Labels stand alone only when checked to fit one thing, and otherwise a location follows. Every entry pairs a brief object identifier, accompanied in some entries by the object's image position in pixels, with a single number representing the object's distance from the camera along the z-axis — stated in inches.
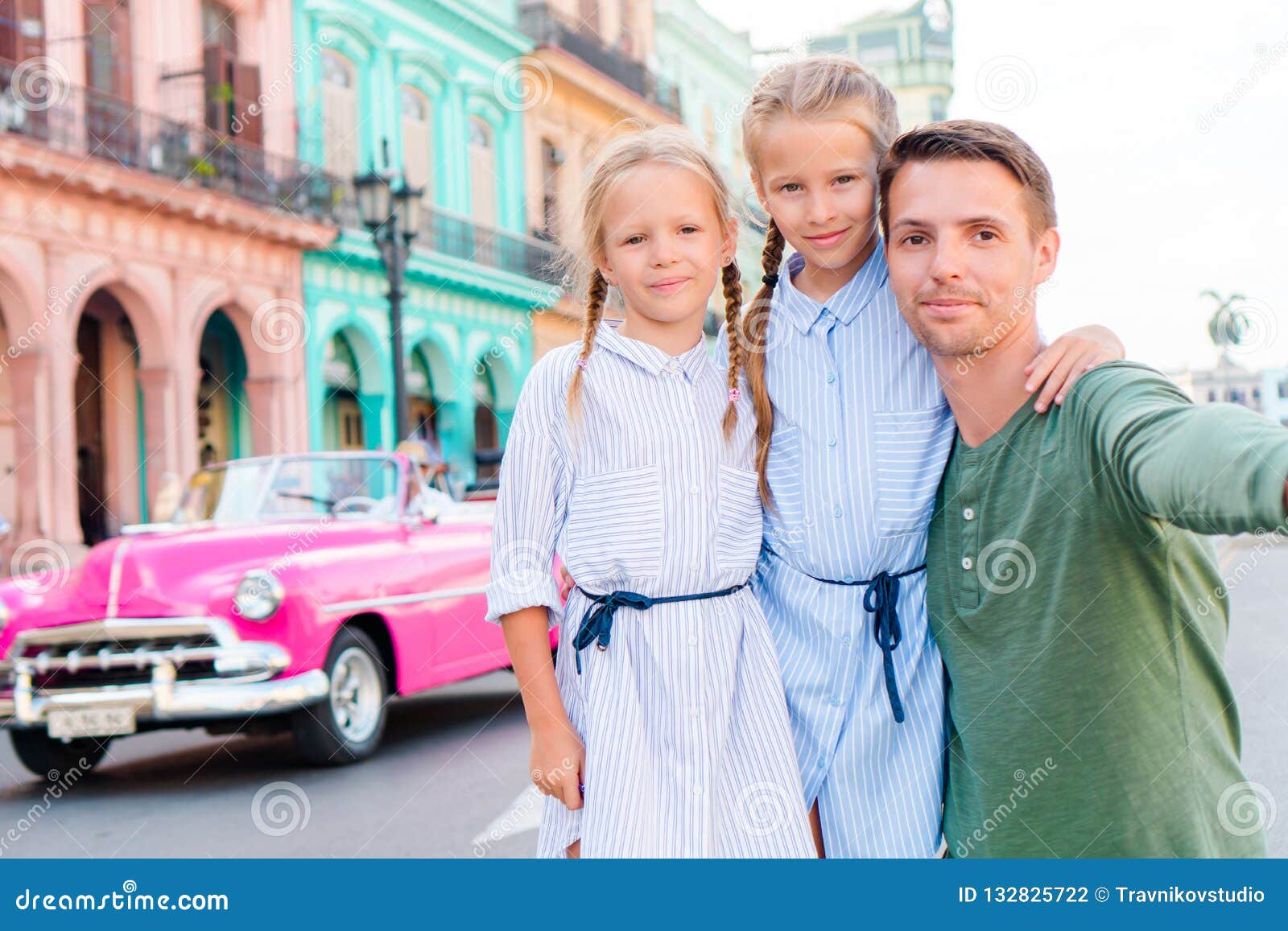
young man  61.6
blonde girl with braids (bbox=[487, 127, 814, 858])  72.5
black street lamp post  434.9
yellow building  856.3
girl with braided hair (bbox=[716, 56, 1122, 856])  74.2
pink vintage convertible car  198.1
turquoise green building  674.8
